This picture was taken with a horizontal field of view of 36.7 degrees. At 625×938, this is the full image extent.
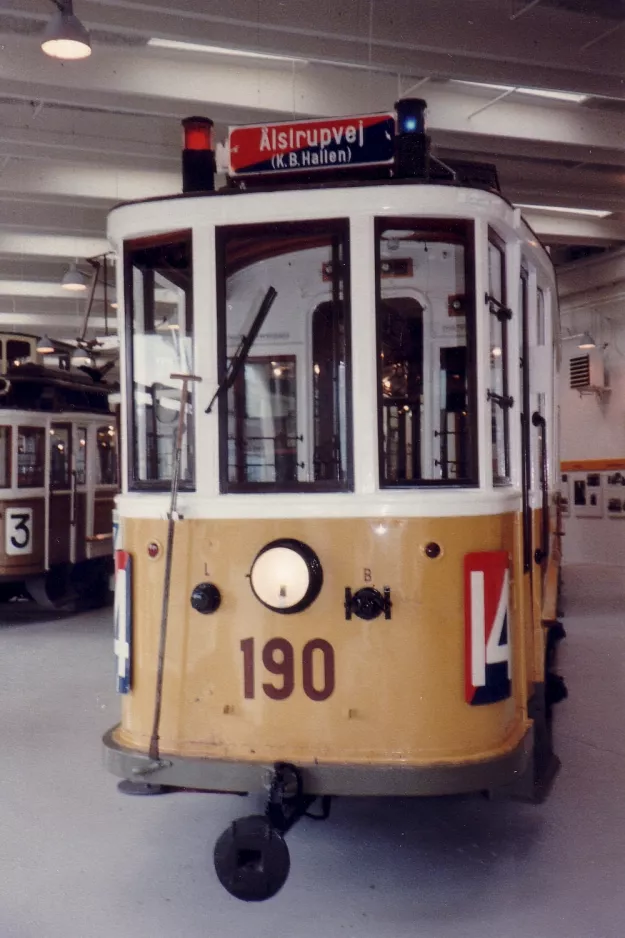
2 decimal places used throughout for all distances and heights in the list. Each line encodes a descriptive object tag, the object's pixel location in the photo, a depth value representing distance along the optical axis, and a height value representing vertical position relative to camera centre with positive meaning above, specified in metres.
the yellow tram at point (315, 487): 3.16 -0.05
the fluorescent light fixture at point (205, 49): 7.53 +3.46
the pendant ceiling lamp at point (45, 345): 12.28 +1.72
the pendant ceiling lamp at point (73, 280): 12.34 +2.58
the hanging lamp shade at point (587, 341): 13.75 +1.90
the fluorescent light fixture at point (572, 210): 11.66 +3.37
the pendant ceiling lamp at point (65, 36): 5.59 +2.63
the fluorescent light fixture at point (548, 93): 8.29 +3.50
